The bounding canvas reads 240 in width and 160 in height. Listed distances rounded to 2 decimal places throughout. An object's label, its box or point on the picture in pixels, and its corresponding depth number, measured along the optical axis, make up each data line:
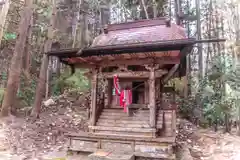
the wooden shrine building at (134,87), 5.65
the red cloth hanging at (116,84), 6.45
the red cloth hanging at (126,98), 6.40
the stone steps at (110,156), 5.32
